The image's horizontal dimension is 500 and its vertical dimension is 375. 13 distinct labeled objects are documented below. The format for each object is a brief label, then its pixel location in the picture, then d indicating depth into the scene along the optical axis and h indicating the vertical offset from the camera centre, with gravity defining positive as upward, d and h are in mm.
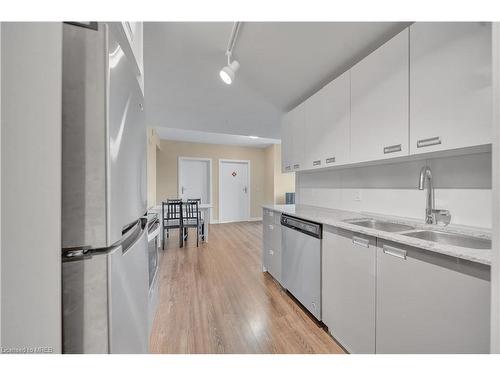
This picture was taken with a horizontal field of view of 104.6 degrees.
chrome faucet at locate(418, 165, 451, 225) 1241 -113
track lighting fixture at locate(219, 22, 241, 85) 1499 +935
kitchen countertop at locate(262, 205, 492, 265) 751 -247
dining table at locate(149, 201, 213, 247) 3951 -566
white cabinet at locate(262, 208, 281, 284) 2178 -681
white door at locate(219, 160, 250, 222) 6055 -126
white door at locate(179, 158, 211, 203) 5719 +245
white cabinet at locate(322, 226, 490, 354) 747 -543
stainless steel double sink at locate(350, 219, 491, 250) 978 -281
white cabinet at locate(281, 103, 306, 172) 2270 +615
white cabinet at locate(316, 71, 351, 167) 1646 +590
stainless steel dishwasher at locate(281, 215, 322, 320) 1558 -665
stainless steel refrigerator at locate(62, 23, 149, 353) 483 -14
